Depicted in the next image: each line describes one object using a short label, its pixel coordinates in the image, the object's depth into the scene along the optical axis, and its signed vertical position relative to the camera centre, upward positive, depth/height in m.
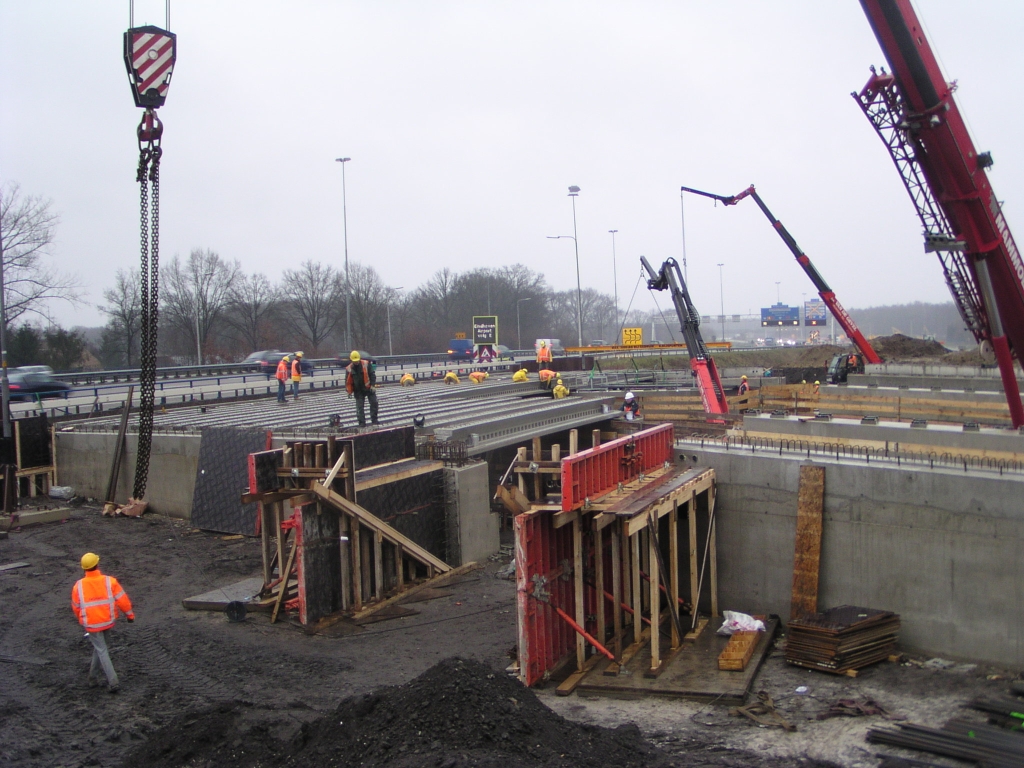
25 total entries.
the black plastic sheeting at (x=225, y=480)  16.48 -2.45
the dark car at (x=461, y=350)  51.75 +0.74
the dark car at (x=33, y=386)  26.37 -0.54
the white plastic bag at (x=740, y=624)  11.22 -3.87
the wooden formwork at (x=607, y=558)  9.80 -2.79
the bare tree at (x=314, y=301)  62.75 +4.98
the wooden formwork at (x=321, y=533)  12.00 -2.72
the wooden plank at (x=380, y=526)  12.02 -2.73
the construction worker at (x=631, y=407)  23.20 -1.52
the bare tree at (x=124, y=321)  45.78 +2.80
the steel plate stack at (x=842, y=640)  10.03 -3.74
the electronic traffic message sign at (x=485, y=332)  48.97 +1.70
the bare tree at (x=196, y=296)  52.97 +4.83
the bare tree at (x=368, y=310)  65.00 +4.38
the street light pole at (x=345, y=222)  38.03 +6.81
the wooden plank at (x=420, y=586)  12.64 -4.00
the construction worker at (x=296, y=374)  24.34 -0.31
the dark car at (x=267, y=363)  37.03 +0.08
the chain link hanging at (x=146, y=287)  13.35 +1.61
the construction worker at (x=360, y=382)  16.67 -0.42
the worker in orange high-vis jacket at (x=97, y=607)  8.65 -2.64
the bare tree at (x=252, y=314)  57.69 +3.83
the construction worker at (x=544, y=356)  33.00 +0.08
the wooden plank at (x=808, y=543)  11.51 -2.80
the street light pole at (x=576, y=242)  44.81 +6.83
